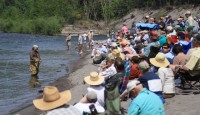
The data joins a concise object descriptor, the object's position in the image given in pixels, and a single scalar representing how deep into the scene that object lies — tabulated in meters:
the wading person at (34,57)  16.10
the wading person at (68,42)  31.76
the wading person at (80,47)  27.64
